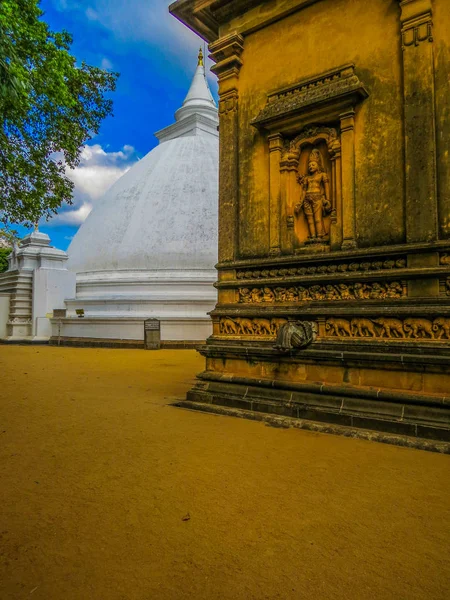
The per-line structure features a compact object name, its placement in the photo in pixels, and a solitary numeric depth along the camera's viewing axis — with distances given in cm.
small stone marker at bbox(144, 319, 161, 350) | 1520
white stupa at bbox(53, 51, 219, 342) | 1661
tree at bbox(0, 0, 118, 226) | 718
